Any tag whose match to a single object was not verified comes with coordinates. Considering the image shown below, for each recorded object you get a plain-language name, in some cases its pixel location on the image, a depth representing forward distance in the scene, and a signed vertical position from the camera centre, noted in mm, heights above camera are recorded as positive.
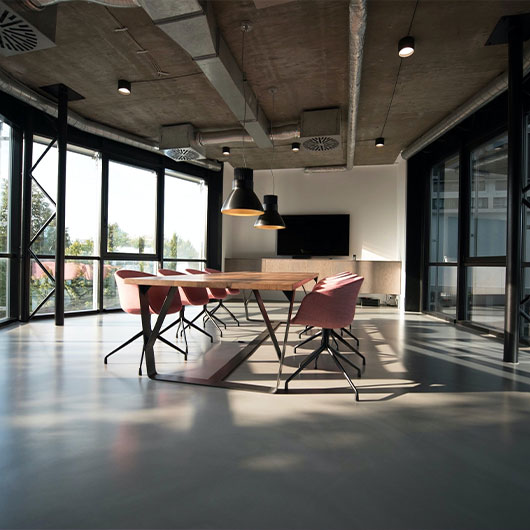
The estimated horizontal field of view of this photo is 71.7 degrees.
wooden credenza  8109 -160
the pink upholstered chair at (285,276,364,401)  2842 -363
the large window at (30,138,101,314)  5680 +506
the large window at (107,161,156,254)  6840 +953
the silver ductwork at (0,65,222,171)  4477 +2126
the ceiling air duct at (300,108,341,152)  5465 +2034
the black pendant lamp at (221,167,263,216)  4191 +737
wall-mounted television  8852 +606
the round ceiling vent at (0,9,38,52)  2954 +1918
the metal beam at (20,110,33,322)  5398 +492
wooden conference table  2732 -389
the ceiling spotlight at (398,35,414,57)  3643 +2170
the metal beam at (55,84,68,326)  5188 +701
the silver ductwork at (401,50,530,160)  4191 +2073
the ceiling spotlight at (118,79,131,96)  4742 +2246
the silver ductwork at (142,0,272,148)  3059 +2080
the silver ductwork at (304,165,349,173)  8494 +2151
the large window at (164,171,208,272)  7922 +856
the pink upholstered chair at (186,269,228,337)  5283 -502
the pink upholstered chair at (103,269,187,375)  3568 -395
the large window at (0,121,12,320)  5082 +625
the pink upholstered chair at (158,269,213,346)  4527 -473
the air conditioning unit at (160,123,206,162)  6277 +2074
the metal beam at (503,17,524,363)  3504 +707
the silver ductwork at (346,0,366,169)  2986 +2031
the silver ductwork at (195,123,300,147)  6043 +2128
